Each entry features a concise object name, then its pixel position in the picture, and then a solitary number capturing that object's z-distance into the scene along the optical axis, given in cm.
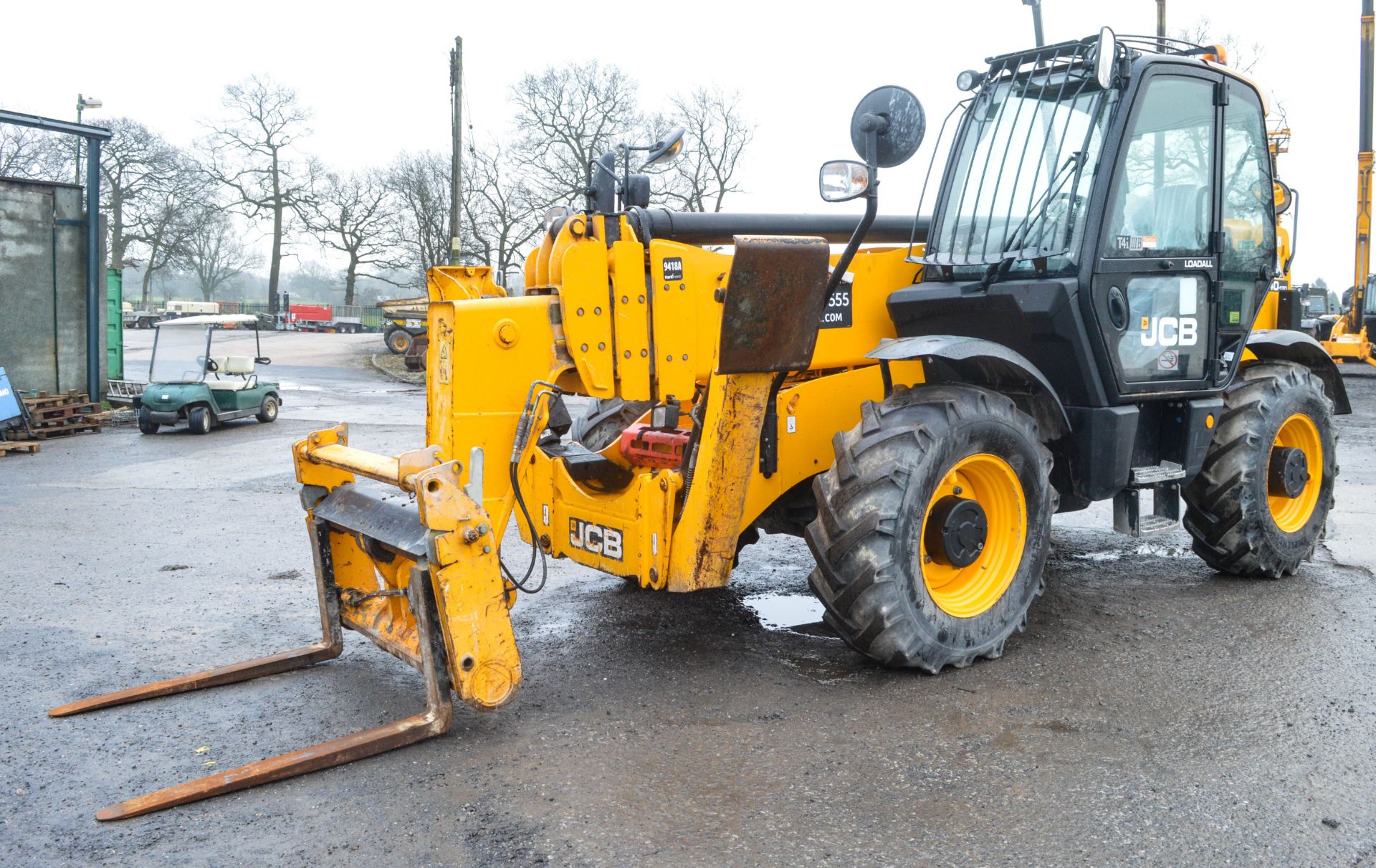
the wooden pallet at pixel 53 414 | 1472
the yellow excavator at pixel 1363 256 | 2295
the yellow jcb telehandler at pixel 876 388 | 403
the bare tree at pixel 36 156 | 3531
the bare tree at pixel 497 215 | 3509
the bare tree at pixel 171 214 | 4159
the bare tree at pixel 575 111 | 3784
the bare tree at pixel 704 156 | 3738
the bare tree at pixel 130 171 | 4034
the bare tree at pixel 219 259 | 4932
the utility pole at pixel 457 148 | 2345
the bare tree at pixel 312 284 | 7175
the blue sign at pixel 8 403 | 1369
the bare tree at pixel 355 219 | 4619
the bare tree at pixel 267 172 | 4453
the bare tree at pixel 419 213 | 3844
